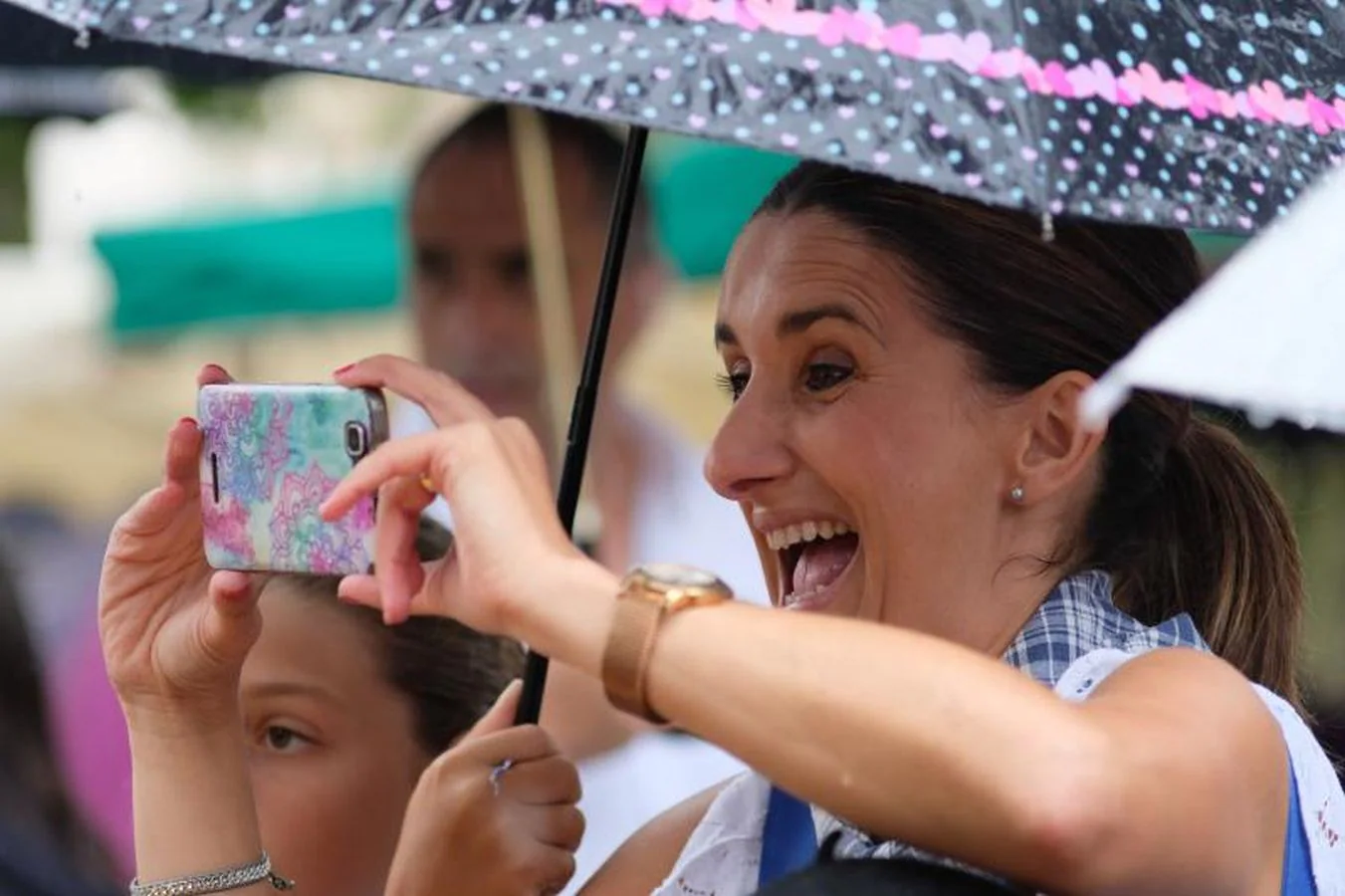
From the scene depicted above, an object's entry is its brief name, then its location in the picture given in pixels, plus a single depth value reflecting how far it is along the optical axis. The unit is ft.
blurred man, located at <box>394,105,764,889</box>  13.85
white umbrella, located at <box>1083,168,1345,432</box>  9.21
